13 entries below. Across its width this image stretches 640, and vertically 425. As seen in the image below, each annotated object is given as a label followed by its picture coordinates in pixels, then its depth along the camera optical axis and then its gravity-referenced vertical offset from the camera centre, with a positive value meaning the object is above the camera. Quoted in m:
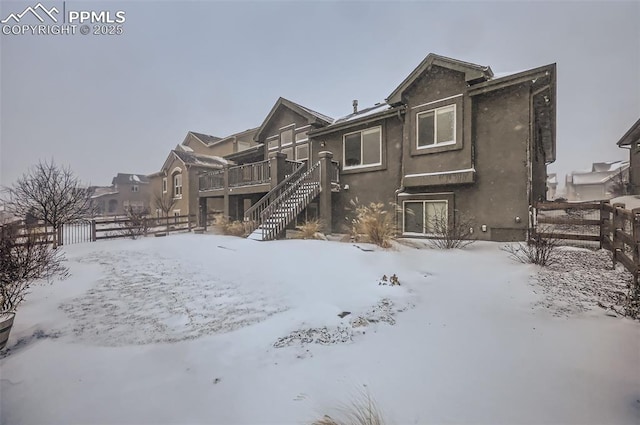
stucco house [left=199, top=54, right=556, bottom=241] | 7.99 +2.00
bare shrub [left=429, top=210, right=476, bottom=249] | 7.46 -0.79
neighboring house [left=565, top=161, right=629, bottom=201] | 40.00 +4.14
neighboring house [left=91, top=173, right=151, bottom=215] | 40.28 +3.07
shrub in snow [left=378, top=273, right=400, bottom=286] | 4.45 -1.33
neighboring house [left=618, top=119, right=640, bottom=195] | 14.53 +3.25
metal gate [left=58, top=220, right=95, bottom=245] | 12.29 -1.22
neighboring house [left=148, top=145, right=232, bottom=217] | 21.23 +2.71
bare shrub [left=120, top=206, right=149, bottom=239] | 13.56 -0.87
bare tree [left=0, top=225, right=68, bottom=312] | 3.40 -0.89
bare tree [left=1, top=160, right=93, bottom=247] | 10.54 +0.65
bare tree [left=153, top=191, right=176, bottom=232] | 19.99 +0.72
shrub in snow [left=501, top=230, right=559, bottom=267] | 5.19 -1.04
